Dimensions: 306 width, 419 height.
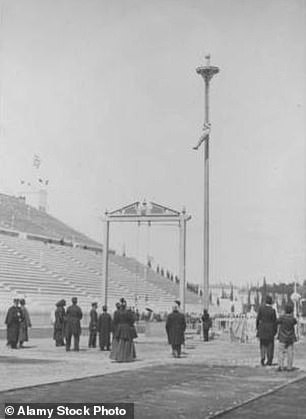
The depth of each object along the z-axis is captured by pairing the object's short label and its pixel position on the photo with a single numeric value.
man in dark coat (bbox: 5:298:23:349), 21.53
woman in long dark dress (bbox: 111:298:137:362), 16.95
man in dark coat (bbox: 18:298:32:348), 21.89
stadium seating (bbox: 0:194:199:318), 46.09
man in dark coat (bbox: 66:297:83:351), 20.59
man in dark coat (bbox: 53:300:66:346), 22.36
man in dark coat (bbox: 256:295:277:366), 16.86
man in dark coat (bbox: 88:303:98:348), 22.28
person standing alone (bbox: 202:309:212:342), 27.52
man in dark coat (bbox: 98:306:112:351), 21.27
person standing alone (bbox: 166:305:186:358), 19.03
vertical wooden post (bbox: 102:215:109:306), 29.47
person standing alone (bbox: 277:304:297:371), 15.45
